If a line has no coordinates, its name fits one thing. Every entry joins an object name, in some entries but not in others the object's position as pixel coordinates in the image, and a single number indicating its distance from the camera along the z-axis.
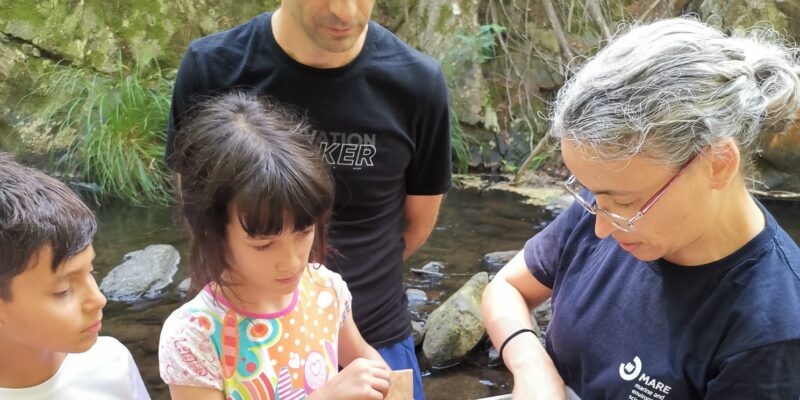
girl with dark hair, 1.20
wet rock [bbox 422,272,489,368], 3.13
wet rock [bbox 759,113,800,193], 5.03
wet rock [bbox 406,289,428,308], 3.57
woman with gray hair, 1.10
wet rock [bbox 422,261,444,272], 3.95
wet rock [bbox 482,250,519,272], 3.95
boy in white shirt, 1.14
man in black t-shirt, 1.54
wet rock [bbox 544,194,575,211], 4.80
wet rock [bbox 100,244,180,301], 3.63
